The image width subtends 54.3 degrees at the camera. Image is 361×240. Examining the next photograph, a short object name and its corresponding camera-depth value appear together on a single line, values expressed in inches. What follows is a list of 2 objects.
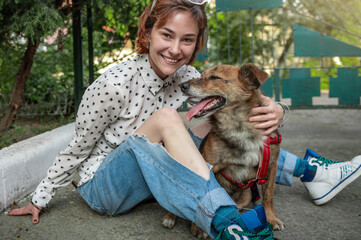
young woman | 75.4
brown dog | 89.7
